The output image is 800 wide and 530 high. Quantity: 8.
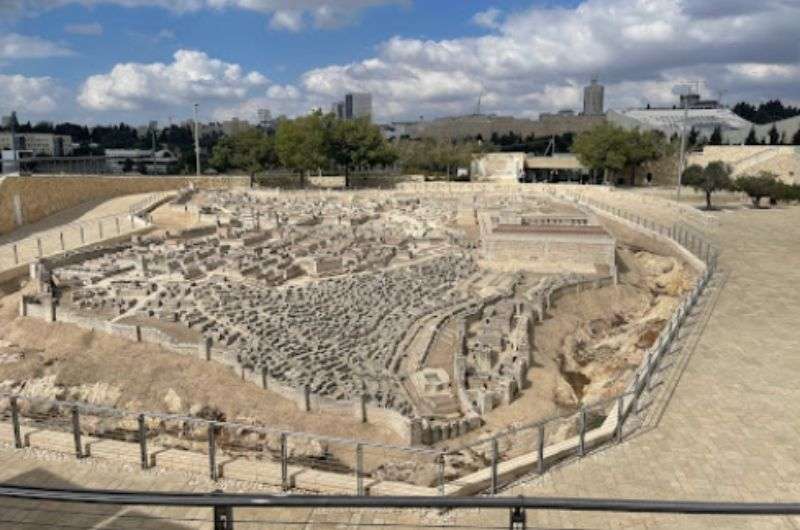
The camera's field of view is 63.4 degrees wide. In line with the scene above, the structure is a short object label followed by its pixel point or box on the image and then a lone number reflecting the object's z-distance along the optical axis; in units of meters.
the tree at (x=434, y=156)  67.38
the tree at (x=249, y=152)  57.19
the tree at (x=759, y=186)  39.84
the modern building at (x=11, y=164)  46.46
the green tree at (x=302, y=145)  54.78
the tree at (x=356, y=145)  56.91
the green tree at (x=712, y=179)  38.66
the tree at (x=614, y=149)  53.00
